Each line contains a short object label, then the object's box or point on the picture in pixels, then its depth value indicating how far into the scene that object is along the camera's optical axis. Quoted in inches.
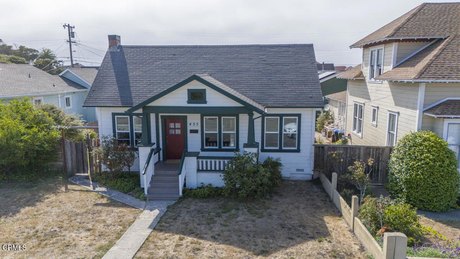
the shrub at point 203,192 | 489.7
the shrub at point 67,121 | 660.2
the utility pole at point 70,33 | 1854.3
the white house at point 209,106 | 514.6
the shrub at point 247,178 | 471.8
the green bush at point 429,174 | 422.3
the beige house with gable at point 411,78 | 453.7
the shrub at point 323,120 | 1118.4
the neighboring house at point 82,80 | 1327.5
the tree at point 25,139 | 529.3
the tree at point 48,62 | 2324.1
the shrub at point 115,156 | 534.3
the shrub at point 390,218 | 337.4
